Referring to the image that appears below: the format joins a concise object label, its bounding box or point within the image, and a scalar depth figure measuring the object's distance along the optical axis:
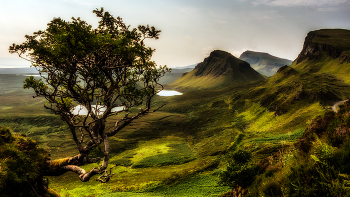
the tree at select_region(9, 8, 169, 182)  10.28
